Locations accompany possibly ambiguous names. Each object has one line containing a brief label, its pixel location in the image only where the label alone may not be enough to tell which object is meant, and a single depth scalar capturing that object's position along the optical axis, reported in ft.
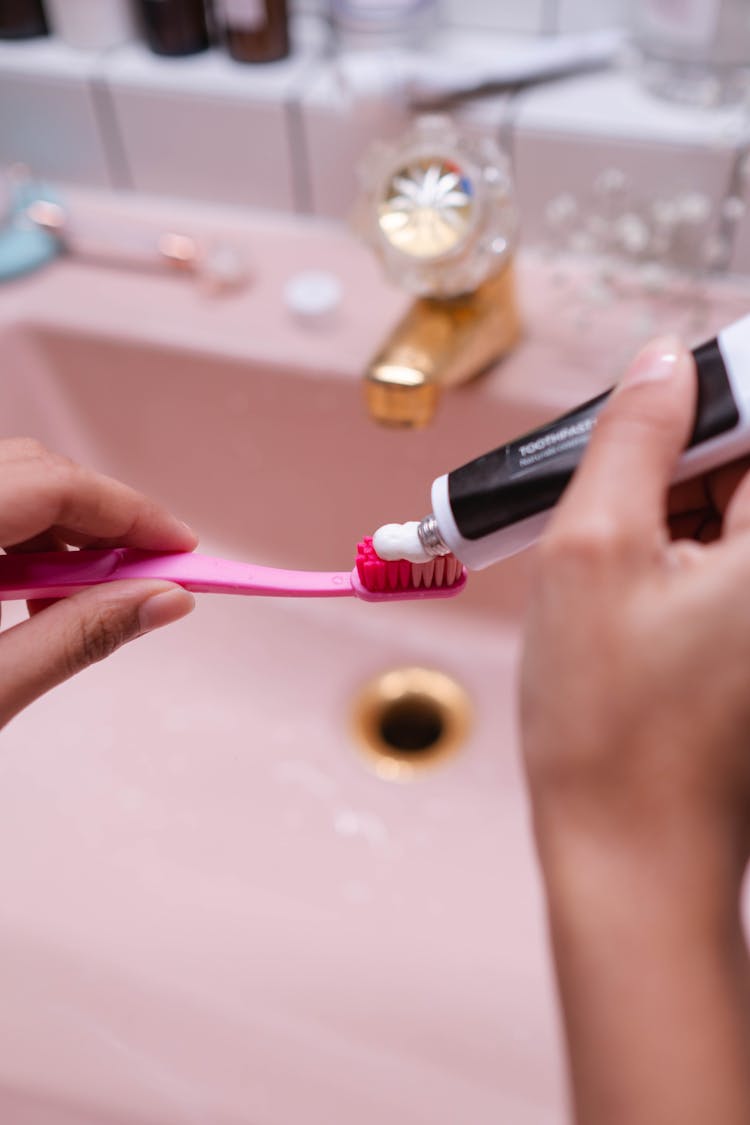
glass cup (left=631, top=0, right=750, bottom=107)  1.83
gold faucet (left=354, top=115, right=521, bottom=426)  1.61
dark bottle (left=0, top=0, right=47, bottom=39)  2.22
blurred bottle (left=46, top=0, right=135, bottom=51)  2.15
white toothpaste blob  1.12
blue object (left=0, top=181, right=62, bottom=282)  2.13
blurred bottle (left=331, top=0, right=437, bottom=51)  2.00
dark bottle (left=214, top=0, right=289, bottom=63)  2.06
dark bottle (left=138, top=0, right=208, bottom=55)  2.10
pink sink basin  1.35
